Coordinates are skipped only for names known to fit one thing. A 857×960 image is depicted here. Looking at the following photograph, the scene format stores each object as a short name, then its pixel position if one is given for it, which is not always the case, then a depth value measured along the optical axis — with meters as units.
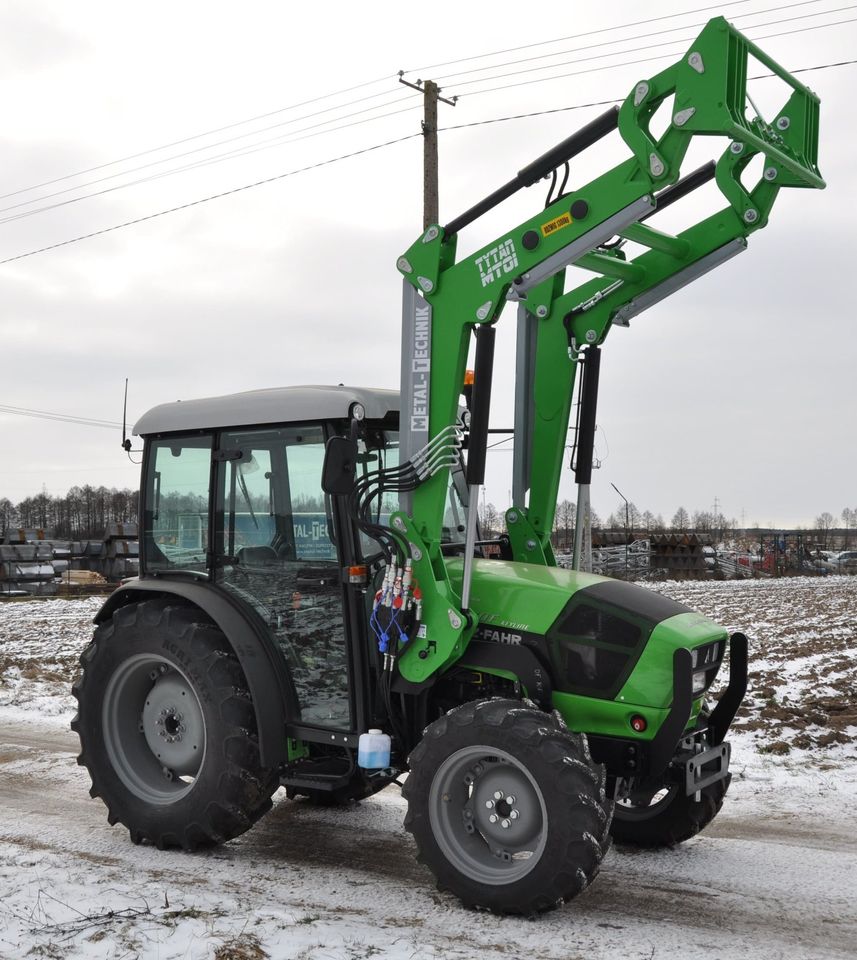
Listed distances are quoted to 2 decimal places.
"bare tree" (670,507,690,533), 111.43
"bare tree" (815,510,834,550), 49.34
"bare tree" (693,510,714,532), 114.41
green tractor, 4.52
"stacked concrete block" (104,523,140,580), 37.56
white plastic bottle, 4.95
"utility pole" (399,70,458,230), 15.69
